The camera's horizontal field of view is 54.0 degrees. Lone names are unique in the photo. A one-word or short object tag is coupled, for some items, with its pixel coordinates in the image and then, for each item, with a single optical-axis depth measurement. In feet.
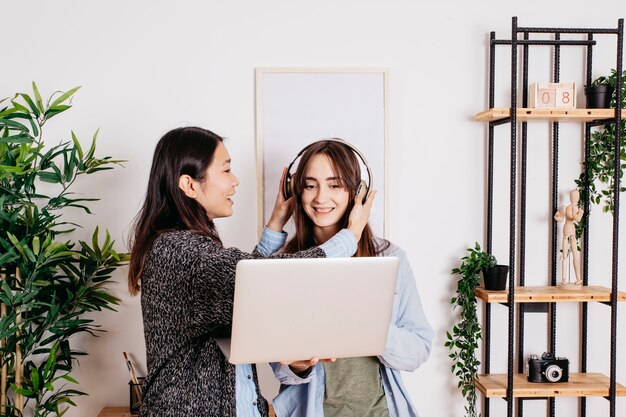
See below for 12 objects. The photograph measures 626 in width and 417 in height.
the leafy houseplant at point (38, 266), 6.91
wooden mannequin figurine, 7.93
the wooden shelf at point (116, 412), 7.64
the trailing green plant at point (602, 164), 8.07
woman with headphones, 5.24
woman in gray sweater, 4.21
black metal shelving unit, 7.58
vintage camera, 7.95
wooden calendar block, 7.86
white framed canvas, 7.98
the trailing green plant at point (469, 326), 7.89
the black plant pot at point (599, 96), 7.85
